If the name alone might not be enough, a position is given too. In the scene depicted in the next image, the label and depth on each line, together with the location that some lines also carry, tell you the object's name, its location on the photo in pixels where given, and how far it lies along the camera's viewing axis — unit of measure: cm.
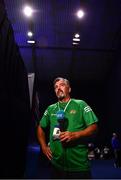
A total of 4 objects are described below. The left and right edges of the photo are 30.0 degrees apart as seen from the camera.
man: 174
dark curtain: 150
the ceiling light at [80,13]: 748
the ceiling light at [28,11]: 729
